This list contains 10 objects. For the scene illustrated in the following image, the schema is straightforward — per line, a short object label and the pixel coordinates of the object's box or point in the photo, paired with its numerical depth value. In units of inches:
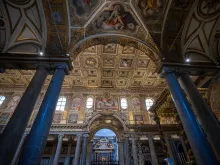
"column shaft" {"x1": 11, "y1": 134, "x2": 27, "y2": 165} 409.5
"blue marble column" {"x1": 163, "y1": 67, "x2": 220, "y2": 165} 149.6
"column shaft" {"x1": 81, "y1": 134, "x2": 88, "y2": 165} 429.1
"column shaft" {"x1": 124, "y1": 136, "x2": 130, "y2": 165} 448.1
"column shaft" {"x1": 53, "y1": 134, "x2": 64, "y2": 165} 418.0
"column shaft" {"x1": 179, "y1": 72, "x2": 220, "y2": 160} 167.8
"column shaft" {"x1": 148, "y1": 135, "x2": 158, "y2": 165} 433.6
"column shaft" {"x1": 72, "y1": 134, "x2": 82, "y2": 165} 418.2
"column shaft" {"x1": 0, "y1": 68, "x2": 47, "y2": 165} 136.8
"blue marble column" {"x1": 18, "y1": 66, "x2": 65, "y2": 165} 133.4
